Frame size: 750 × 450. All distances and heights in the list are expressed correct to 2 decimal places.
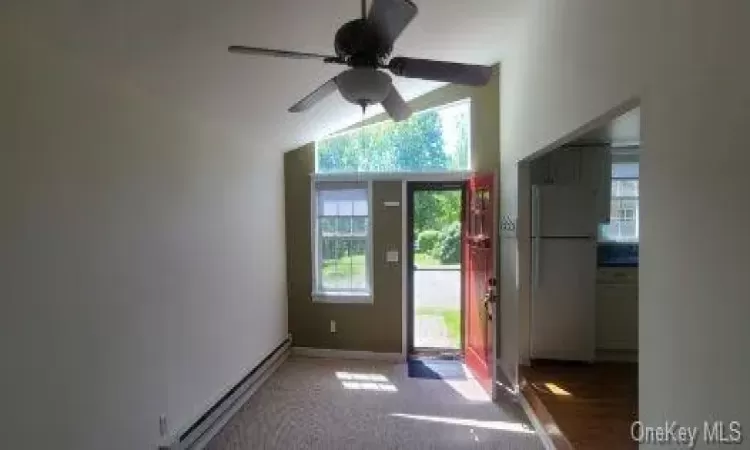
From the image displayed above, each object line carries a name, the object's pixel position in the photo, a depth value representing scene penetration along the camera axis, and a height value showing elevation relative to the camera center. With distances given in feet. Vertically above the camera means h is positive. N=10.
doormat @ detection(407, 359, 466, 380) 15.23 -5.35
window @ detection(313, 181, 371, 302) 17.13 -0.78
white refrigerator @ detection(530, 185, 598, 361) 14.17 -1.60
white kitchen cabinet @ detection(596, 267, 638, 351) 14.52 -2.88
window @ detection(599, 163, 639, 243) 15.48 +0.53
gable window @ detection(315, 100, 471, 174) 16.70 +2.95
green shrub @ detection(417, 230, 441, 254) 17.10 -0.74
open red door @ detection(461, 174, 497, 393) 13.52 -1.81
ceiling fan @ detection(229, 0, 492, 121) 5.58 +2.27
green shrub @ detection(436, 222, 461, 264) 16.94 -0.93
